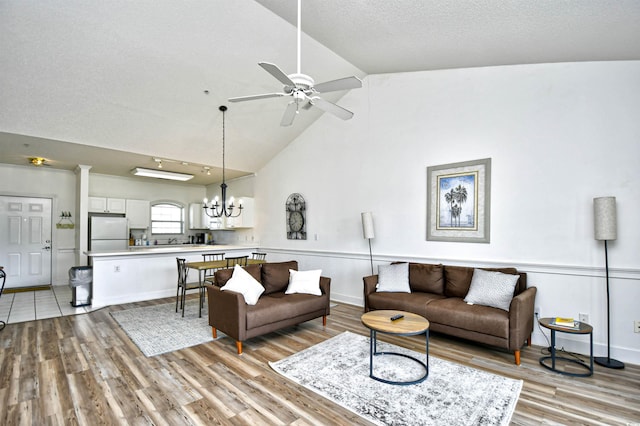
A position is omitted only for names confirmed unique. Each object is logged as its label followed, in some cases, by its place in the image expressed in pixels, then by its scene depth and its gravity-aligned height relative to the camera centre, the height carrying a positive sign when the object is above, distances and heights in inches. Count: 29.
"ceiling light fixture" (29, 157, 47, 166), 228.4 +43.3
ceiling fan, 96.5 +43.8
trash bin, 199.9 -43.3
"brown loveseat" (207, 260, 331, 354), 132.4 -41.5
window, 330.3 -0.5
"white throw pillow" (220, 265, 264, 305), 143.3 -32.5
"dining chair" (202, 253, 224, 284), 234.3 -34.0
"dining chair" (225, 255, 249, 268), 210.8 -30.5
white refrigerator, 268.4 -13.9
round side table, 110.3 -45.0
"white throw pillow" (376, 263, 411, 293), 164.2 -33.2
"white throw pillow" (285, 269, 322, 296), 164.1 -35.2
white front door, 251.3 -18.6
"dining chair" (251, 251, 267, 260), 265.8 -34.9
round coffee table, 105.0 -39.2
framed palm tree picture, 156.1 +8.3
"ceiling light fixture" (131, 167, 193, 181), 261.7 +38.1
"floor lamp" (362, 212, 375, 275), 191.6 -4.9
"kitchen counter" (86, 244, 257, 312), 207.9 -40.5
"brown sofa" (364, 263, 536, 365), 120.5 -39.9
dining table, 188.2 -30.0
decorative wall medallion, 247.1 +0.2
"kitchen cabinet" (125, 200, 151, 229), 301.7 +4.5
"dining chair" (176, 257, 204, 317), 188.1 -38.3
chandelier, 198.7 +8.8
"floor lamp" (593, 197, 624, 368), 116.8 -2.8
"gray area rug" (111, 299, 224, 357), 139.6 -57.8
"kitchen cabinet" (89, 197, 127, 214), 280.4 +11.8
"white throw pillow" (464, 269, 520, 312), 131.5 -31.8
